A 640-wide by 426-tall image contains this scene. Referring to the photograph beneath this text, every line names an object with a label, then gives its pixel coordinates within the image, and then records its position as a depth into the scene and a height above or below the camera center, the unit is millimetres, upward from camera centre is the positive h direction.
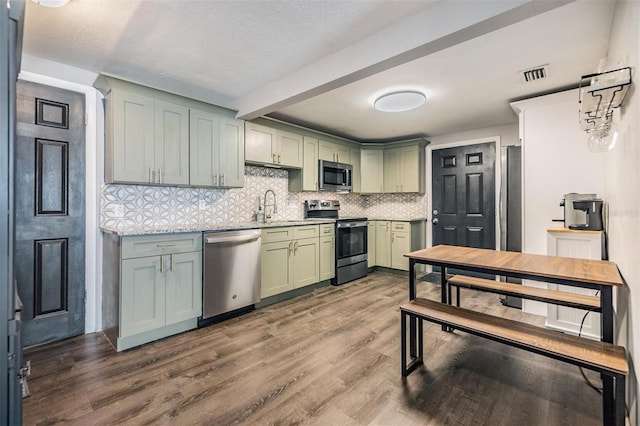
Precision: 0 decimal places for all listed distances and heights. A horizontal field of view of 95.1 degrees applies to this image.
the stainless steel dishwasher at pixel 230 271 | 2785 -578
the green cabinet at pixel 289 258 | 3342 -553
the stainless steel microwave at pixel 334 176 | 4418 +594
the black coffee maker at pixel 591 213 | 2424 -8
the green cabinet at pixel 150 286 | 2346 -622
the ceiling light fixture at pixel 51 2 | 1693 +1237
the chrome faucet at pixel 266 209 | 3984 +78
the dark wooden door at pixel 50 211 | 2393 +29
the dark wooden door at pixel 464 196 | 4383 +266
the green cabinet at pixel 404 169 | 4887 +757
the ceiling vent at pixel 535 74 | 2516 +1237
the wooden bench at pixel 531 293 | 1920 -608
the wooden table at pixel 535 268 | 1461 -330
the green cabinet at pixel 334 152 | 4457 +976
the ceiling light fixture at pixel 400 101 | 2891 +1145
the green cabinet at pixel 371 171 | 5219 +752
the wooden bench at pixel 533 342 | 1260 -673
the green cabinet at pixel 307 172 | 4172 +605
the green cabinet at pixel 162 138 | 2561 +739
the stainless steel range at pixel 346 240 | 4273 -413
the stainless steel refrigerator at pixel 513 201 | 3279 +130
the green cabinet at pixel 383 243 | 4895 -511
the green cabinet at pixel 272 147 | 3541 +866
